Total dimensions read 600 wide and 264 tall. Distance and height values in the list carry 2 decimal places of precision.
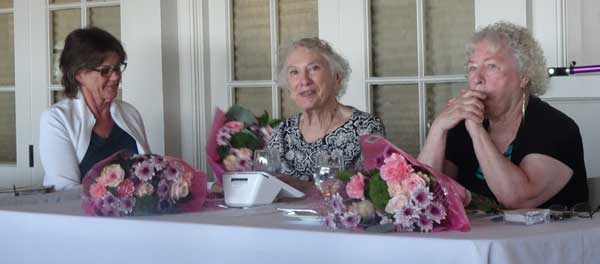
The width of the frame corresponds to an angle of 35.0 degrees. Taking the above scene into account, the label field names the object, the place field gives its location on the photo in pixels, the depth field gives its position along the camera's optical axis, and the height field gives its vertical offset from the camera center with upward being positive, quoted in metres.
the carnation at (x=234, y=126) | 2.73 +0.00
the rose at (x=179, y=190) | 2.38 -0.16
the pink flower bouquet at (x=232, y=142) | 2.70 -0.05
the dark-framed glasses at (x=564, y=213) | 2.06 -0.21
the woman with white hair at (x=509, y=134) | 2.40 -0.04
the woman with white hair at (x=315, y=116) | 3.13 +0.02
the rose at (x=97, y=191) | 2.36 -0.16
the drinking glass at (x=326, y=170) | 2.35 -0.12
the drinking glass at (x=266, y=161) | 2.61 -0.10
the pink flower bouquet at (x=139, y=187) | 2.34 -0.15
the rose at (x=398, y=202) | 1.88 -0.16
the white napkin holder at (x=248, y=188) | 2.48 -0.17
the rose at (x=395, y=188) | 1.88 -0.13
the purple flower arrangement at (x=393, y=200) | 1.88 -0.16
